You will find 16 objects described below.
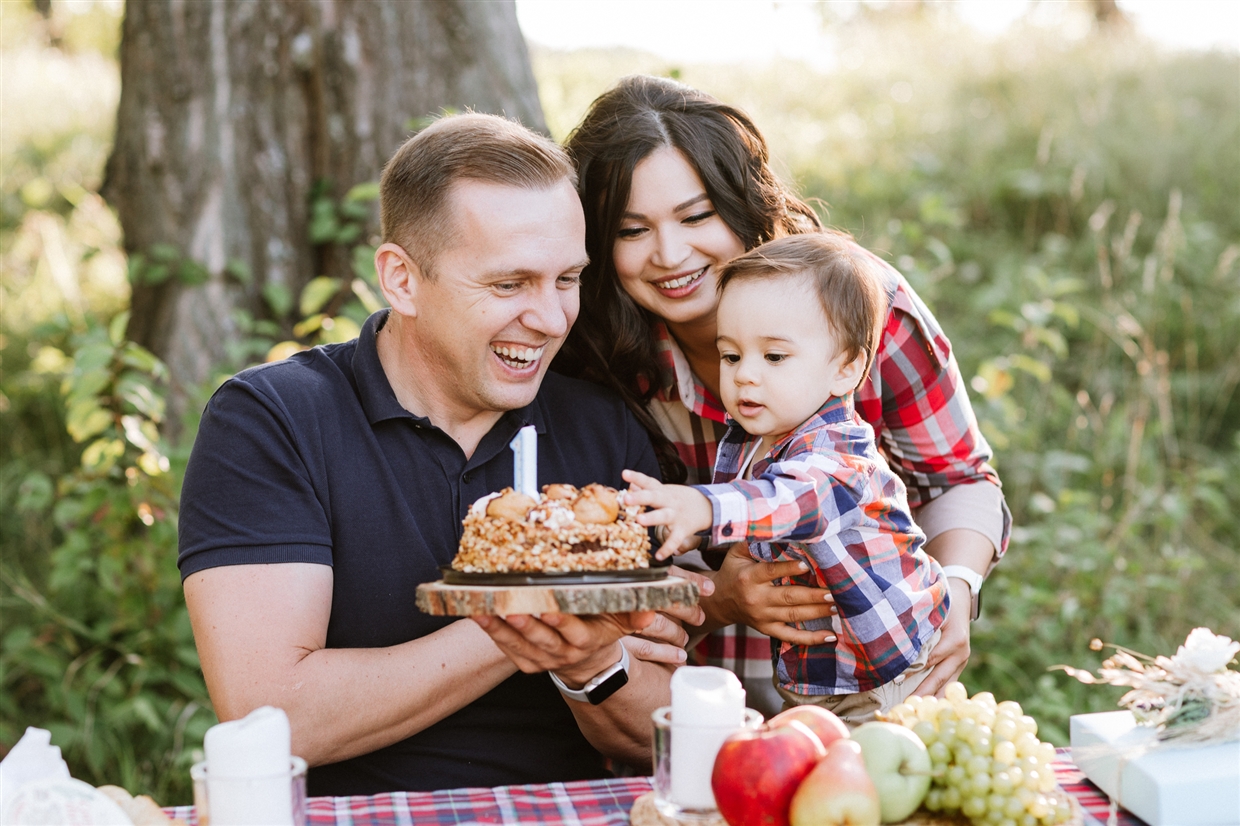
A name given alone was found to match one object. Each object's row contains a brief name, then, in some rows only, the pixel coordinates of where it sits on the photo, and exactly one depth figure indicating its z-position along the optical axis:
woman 2.86
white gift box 1.80
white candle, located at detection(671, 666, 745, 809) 1.74
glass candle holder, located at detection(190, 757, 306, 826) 1.58
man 2.24
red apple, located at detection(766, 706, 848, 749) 1.77
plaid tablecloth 1.92
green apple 1.73
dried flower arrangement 1.91
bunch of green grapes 1.72
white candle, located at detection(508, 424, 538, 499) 2.24
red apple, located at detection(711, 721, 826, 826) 1.63
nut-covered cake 1.96
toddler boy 2.37
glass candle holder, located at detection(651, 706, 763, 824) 1.74
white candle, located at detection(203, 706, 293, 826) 1.58
